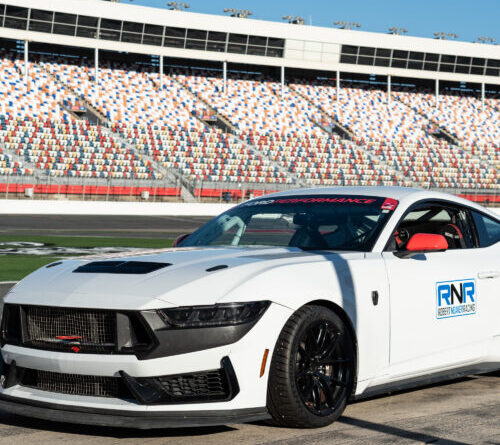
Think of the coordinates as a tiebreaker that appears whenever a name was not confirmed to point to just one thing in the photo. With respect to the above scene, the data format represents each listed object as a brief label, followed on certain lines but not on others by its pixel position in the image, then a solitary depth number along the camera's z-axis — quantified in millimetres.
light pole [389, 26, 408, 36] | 67562
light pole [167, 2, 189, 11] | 59281
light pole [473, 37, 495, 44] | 71250
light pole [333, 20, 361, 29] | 65625
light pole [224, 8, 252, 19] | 62125
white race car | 4098
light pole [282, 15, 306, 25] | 63750
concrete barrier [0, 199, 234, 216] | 37062
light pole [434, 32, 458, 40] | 69312
